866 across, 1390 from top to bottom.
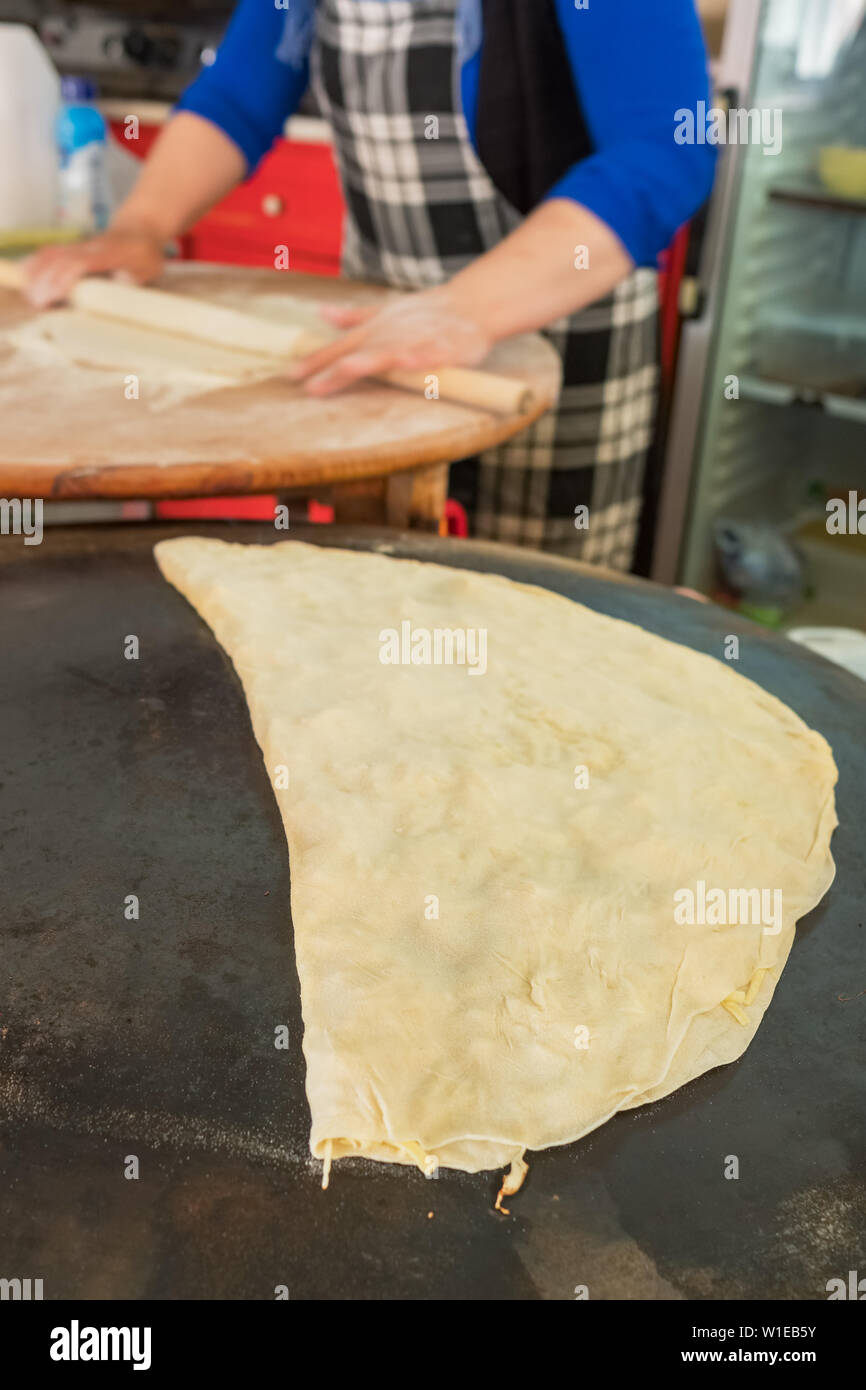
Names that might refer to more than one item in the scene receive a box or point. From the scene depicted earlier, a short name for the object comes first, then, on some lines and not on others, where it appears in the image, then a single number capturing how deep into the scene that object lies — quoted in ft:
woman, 4.83
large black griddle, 1.81
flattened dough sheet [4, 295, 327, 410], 4.68
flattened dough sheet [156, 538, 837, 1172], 2.16
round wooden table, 3.75
